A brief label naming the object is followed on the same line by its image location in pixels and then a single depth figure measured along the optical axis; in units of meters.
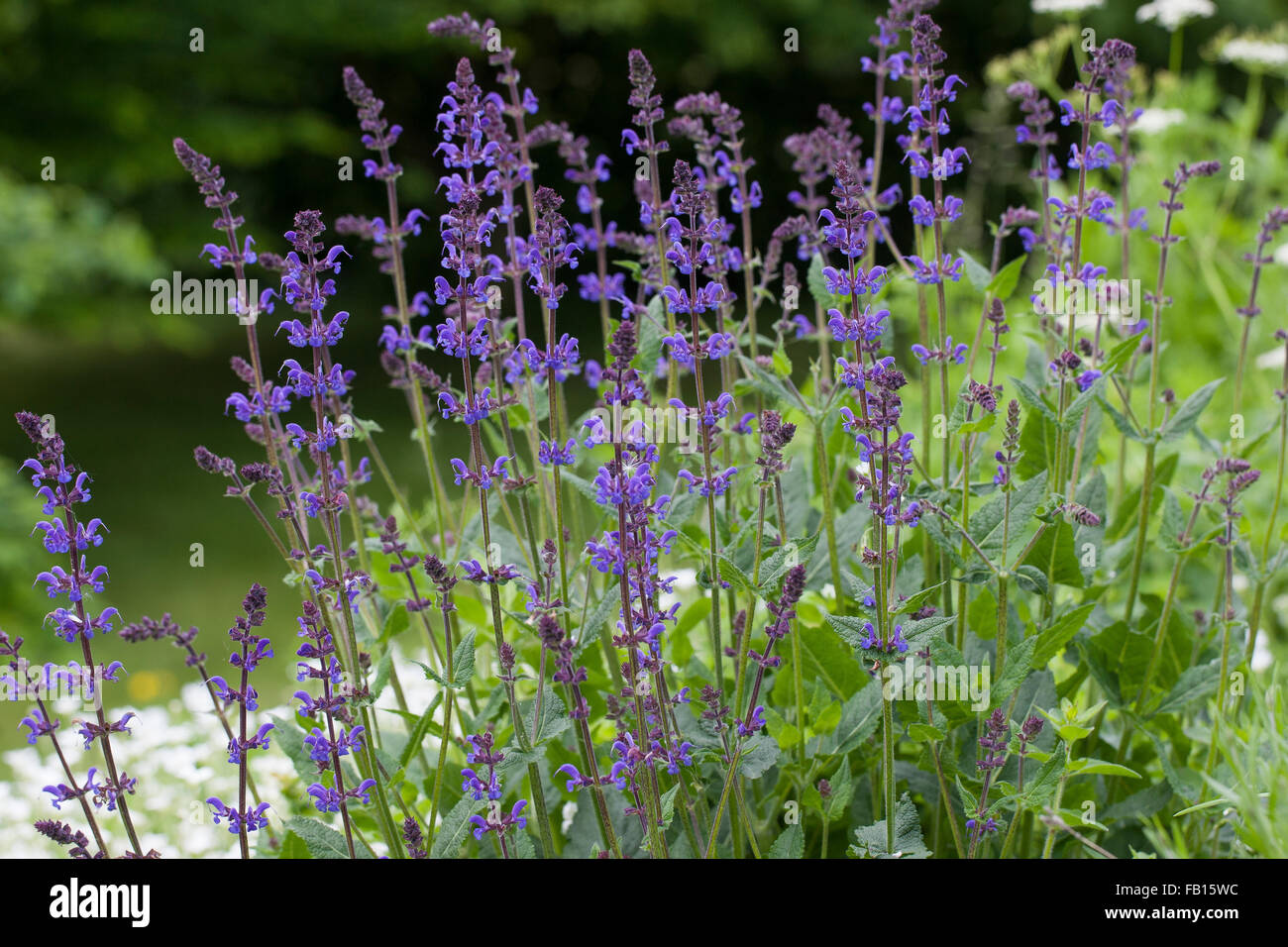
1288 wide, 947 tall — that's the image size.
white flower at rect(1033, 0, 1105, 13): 4.19
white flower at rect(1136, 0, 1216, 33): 4.39
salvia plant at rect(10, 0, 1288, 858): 1.92
